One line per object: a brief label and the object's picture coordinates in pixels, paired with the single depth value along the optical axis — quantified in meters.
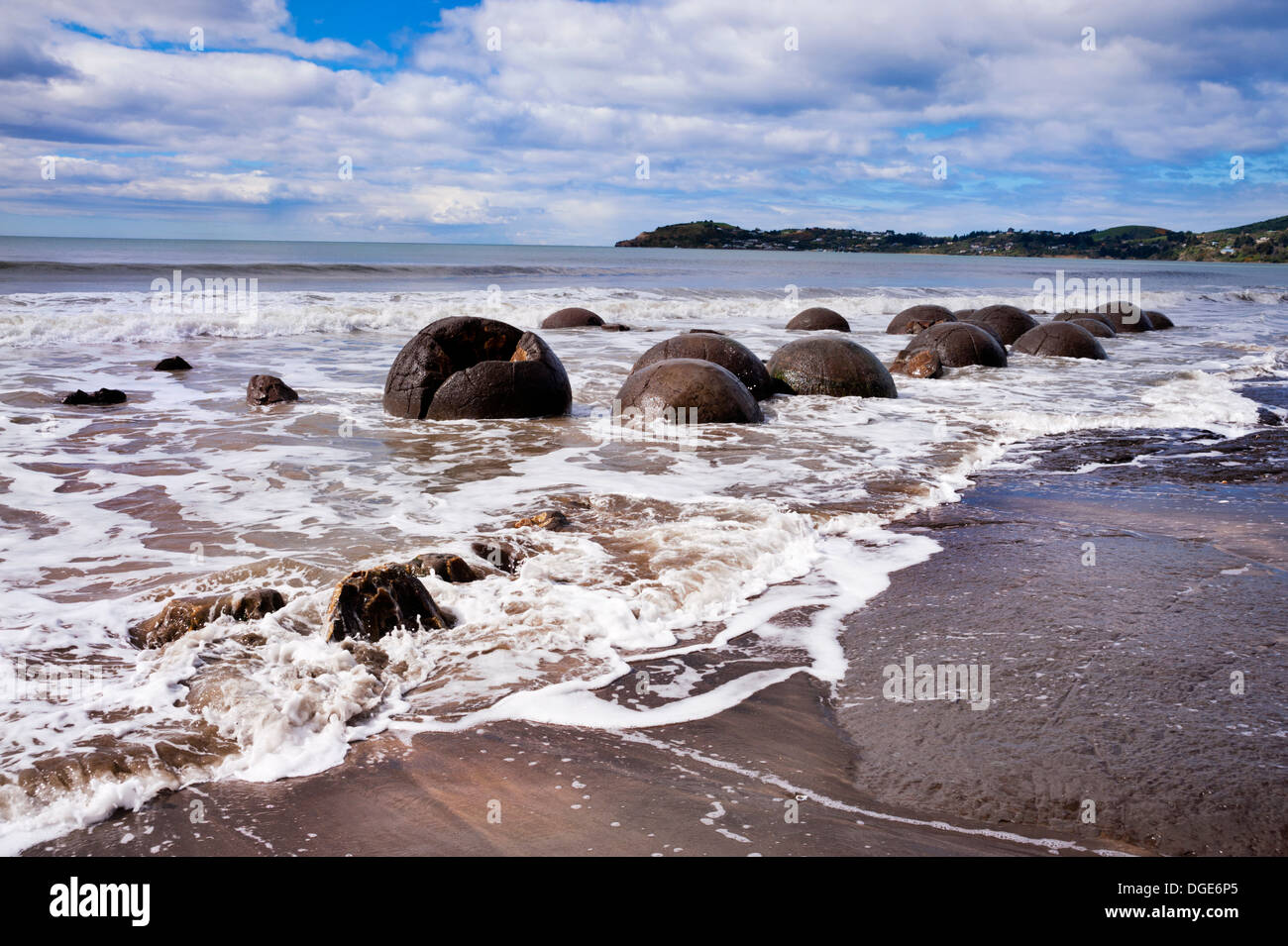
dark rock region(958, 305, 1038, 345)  17.27
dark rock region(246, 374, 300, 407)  9.50
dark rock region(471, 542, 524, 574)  4.73
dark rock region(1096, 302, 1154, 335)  22.38
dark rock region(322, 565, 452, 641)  3.71
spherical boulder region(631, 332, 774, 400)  9.81
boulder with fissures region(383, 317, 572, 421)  8.93
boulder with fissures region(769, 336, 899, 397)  10.63
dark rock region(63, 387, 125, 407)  9.39
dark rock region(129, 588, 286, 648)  3.74
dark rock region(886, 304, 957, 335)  18.69
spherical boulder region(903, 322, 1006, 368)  13.93
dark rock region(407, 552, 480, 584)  4.39
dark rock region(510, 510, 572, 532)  5.36
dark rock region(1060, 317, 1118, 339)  19.06
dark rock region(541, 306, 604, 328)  19.33
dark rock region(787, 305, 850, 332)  17.78
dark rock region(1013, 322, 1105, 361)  15.72
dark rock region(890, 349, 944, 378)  13.00
